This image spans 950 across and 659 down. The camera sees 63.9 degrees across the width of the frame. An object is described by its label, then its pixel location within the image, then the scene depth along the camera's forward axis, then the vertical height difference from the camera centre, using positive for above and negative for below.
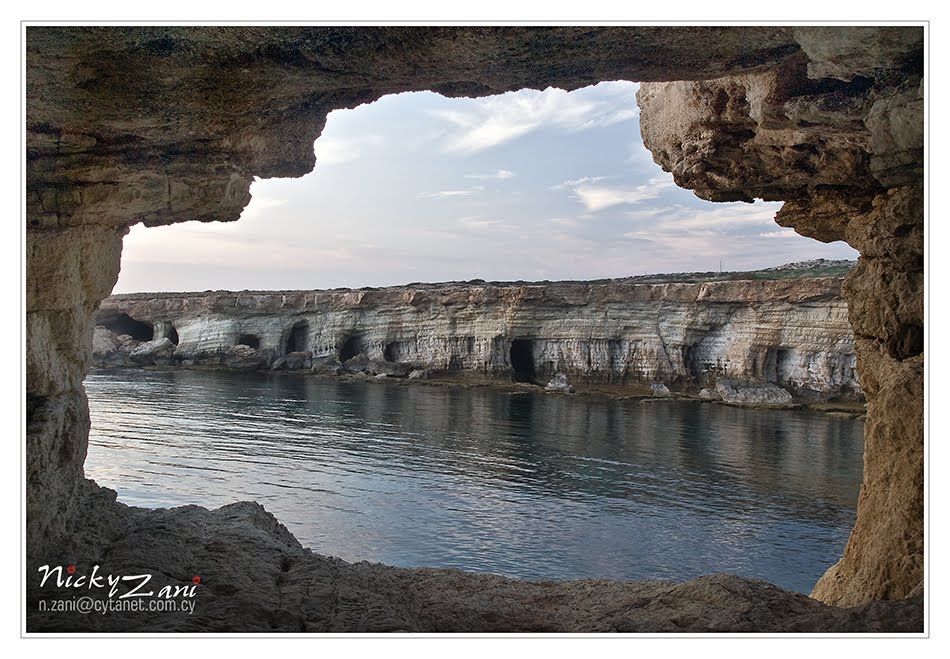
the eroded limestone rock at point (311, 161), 5.46 +1.50
